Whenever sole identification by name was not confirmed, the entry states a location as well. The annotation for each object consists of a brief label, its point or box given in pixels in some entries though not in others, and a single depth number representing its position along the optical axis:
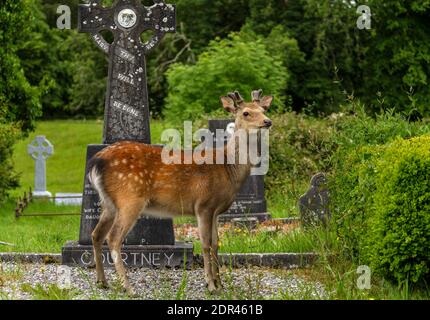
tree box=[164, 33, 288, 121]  21.86
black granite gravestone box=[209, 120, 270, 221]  14.39
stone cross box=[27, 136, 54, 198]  22.12
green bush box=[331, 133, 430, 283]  7.46
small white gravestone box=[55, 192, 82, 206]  20.42
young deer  8.49
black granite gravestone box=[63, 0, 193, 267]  9.90
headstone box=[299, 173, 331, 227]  11.01
